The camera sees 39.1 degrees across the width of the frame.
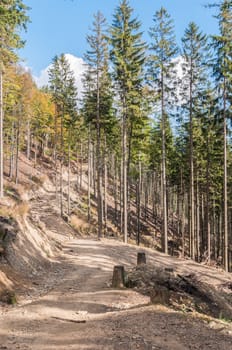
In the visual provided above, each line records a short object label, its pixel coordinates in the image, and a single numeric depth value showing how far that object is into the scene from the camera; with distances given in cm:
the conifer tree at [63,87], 3088
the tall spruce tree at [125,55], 2209
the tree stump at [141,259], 1356
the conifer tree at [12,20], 1290
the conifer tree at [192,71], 2197
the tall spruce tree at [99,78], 2391
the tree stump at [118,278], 1046
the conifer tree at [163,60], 2183
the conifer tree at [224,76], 1850
